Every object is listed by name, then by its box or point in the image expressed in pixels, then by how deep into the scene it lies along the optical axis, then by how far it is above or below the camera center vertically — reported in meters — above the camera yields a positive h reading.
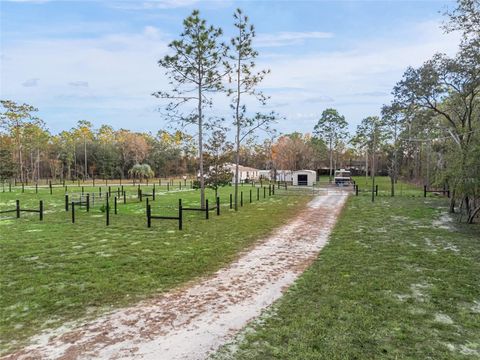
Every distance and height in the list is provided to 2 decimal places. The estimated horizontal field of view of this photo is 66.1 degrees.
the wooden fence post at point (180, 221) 12.91 -1.90
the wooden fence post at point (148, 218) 13.28 -1.81
